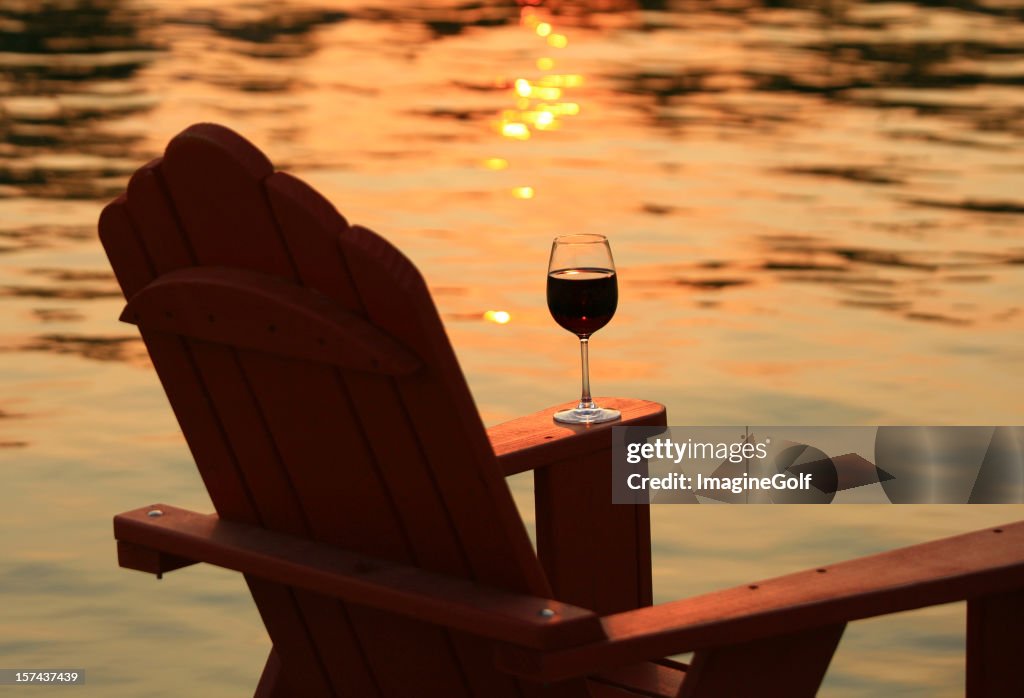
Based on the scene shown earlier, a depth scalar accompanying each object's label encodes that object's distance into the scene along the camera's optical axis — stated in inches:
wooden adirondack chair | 90.6
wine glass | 122.8
